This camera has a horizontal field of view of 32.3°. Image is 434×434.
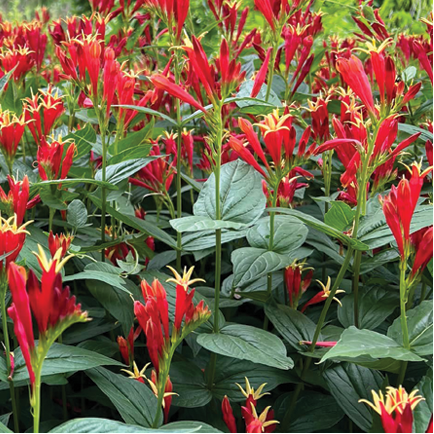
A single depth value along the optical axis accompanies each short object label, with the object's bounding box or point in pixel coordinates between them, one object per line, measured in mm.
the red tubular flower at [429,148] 516
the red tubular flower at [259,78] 472
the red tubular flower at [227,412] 394
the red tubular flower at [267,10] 518
